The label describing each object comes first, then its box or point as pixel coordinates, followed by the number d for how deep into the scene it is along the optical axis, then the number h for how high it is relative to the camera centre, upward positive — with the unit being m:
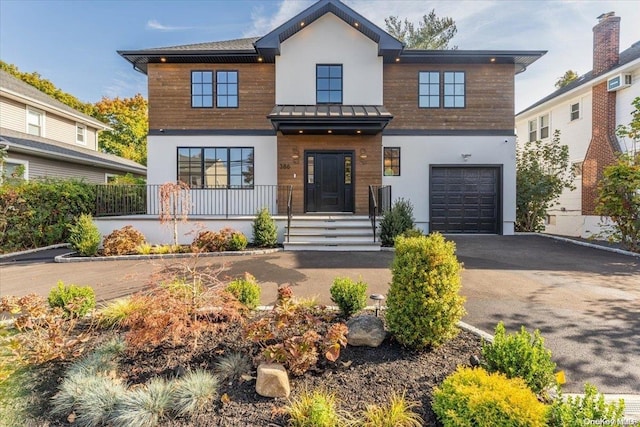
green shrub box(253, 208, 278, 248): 9.33 -0.82
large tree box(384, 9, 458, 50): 21.50 +12.37
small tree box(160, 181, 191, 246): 7.60 +0.13
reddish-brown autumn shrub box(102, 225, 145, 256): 8.68 -1.10
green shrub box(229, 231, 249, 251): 8.95 -1.11
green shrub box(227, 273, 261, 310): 4.02 -1.16
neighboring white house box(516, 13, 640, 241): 13.03 +4.15
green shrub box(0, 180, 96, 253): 9.30 -0.25
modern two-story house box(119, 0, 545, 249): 11.68 +2.84
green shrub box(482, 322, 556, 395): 2.56 -1.34
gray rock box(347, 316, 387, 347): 3.30 -1.40
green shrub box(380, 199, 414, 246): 9.50 -0.58
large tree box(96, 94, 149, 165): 27.31 +6.59
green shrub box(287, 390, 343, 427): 2.20 -1.56
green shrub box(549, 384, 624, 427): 2.01 -1.39
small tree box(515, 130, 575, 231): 12.15 +0.91
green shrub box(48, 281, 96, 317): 3.79 -1.21
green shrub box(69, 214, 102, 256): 8.41 -0.94
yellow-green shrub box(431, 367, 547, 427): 2.09 -1.40
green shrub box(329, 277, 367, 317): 3.96 -1.19
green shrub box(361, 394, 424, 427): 2.25 -1.59
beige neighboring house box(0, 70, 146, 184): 13.55 +3.49
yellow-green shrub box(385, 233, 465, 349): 3.11 -0.94
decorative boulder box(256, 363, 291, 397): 2.61 -1.53
